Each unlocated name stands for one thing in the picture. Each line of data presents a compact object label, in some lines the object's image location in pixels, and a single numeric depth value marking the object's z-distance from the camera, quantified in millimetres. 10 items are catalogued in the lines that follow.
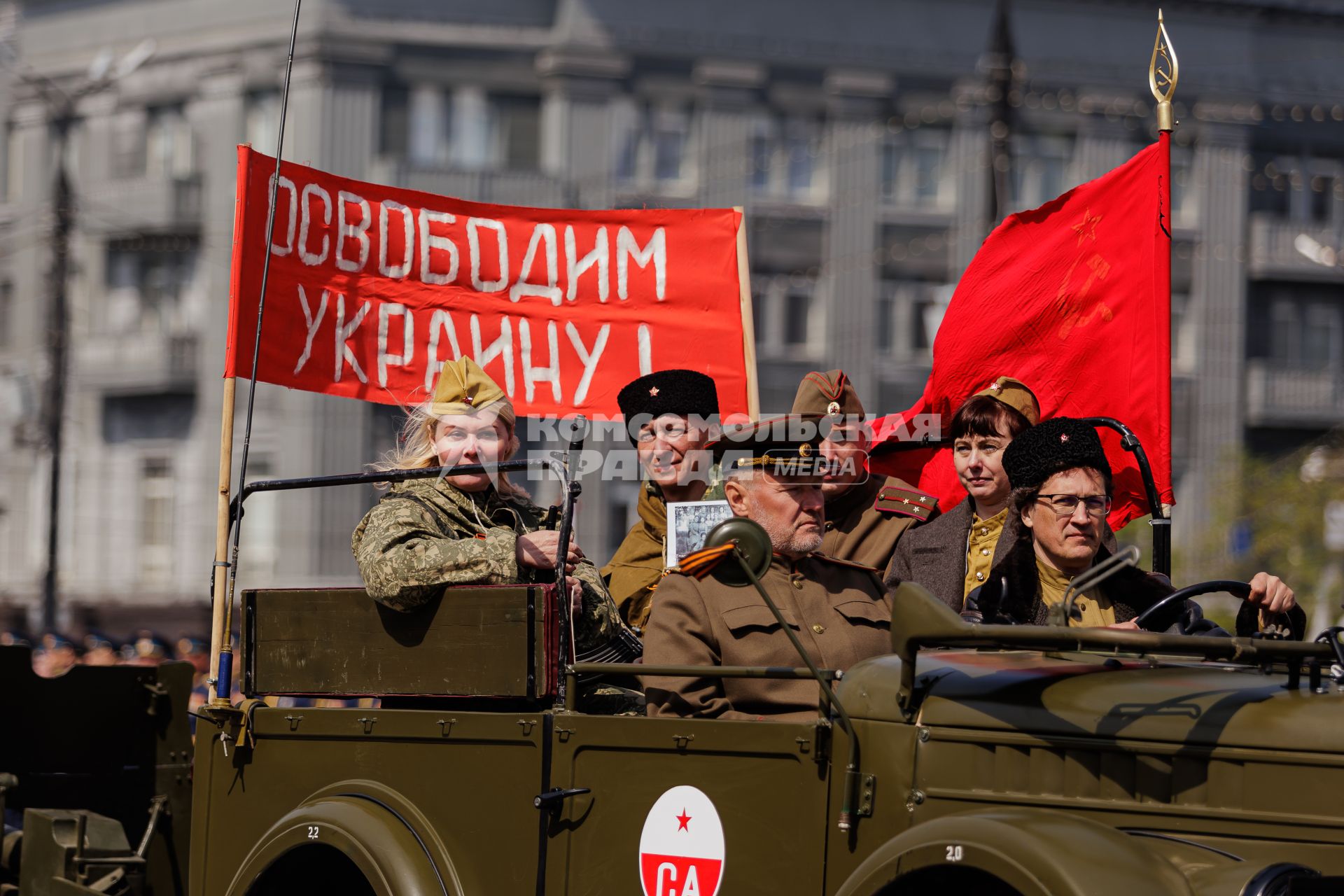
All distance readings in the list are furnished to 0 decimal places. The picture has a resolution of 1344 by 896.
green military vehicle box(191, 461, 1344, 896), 7879
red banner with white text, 13781
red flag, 14148
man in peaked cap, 9945
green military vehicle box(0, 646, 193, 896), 14086
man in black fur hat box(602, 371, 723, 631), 12523
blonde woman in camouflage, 10555
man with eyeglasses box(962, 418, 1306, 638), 10328
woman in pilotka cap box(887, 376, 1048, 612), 11742
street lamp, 51219
